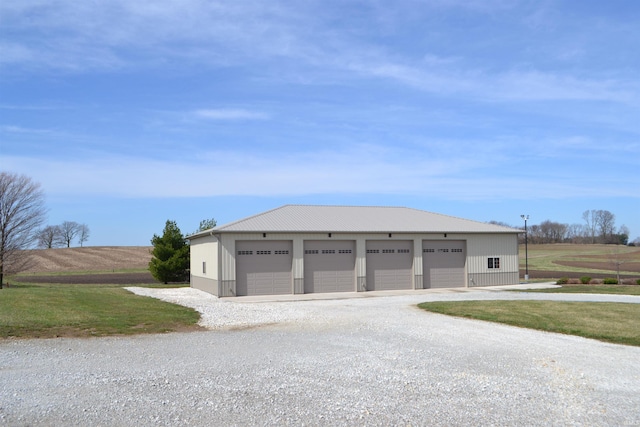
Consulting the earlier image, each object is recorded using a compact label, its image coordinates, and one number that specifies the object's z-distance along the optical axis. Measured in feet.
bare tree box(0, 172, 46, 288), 120.57
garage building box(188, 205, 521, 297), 84.43
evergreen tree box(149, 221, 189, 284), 126.11
